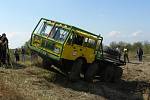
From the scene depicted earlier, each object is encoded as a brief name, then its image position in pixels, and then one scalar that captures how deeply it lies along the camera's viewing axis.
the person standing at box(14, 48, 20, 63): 12.26
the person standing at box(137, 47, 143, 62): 17.34
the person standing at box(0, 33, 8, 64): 8.71
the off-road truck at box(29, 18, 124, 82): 7.41
